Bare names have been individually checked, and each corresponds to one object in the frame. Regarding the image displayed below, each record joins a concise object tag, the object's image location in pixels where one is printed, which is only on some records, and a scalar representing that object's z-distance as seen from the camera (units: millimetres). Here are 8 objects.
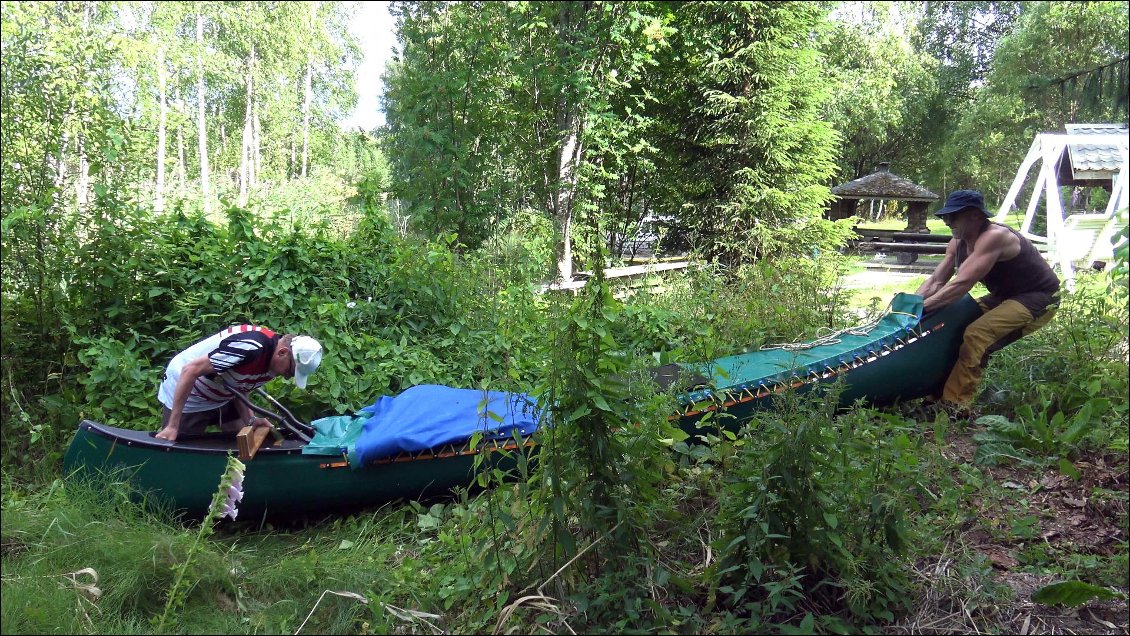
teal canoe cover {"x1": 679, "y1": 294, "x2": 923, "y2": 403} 4648
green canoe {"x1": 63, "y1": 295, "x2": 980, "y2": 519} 4137
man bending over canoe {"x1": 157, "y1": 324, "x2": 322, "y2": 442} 4094
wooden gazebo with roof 17297
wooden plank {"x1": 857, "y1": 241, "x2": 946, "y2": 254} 15227
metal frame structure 7035
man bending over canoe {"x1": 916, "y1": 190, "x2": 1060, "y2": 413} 4863
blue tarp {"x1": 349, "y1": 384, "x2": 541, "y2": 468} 4285
